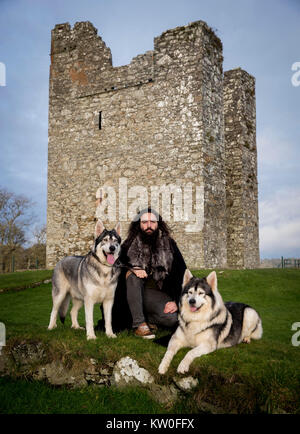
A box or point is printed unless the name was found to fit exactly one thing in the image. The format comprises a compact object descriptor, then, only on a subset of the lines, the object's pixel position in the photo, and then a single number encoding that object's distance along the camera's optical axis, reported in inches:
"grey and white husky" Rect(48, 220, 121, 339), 220.2
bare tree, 1332.4
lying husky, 178.4
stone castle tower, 562.2
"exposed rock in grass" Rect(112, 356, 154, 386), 185.0
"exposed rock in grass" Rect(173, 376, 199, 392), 171.0
